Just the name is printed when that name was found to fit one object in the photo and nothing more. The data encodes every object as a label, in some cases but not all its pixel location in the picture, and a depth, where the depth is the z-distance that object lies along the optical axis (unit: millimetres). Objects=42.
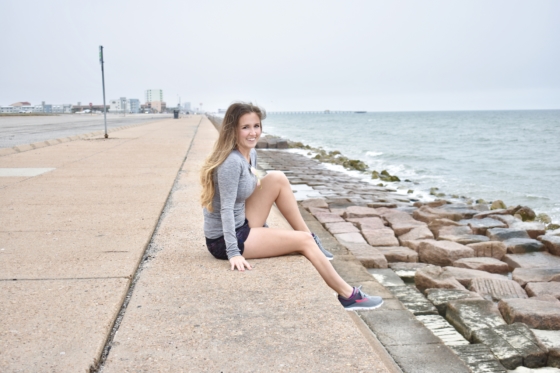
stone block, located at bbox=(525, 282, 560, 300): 5168
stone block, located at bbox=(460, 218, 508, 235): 8188
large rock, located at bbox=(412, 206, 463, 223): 9016
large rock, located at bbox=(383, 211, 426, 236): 7832
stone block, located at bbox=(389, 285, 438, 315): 4512
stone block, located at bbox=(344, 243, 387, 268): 5703
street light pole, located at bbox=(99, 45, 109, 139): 14325
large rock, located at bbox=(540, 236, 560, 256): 6934
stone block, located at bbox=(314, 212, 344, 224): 7840
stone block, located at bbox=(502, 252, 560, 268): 6322
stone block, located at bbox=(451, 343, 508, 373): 3434
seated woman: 3457
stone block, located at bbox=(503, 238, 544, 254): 6984
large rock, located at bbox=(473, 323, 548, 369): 3580
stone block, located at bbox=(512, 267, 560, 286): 5671
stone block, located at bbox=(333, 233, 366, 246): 6613
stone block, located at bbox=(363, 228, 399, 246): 6871
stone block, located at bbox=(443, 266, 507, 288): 5434
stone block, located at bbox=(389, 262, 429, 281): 5659
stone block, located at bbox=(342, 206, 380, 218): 8664
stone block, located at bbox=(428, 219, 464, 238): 8211
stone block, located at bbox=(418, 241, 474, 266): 6293
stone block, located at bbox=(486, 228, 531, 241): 7660
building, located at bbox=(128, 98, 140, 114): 134050
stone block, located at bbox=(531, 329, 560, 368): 3609
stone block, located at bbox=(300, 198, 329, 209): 9359
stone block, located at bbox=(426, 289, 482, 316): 4609
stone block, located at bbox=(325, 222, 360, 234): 7200
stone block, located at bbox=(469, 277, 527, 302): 5137
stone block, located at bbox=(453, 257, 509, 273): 6027
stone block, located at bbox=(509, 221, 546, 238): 8023
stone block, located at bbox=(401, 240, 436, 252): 6754
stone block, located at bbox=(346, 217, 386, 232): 7658
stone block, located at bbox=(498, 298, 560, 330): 4262
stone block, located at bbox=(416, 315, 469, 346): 3953
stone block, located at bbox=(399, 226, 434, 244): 7320
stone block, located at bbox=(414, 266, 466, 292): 5067
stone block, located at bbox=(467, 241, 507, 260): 6668
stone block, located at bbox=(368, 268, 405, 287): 5266
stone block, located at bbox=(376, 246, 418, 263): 6215
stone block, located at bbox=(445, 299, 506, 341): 4070
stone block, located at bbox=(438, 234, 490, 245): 7277
